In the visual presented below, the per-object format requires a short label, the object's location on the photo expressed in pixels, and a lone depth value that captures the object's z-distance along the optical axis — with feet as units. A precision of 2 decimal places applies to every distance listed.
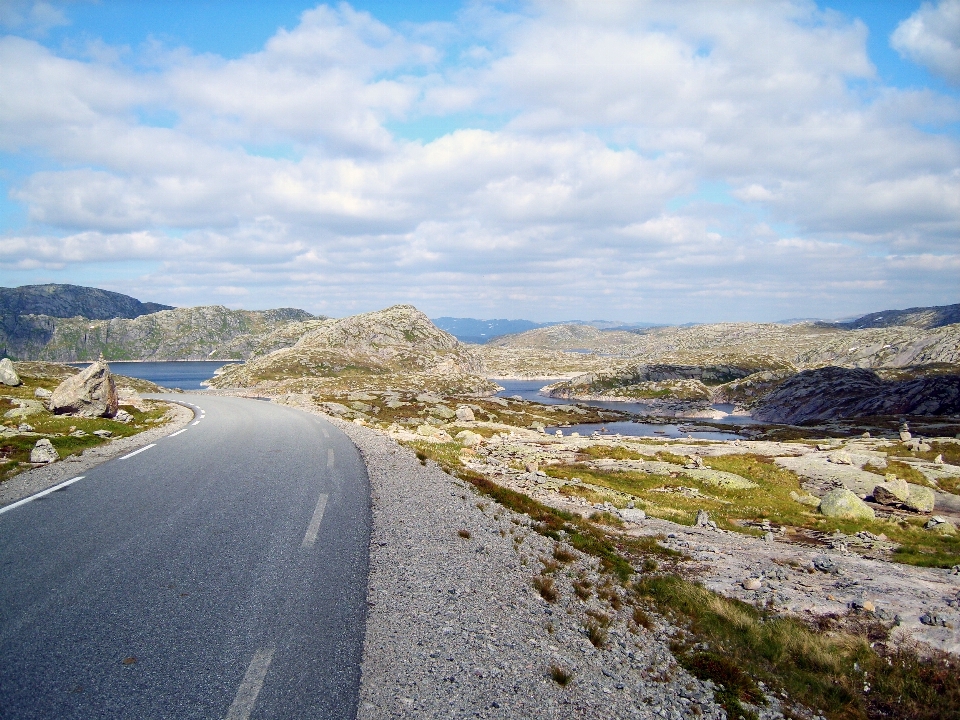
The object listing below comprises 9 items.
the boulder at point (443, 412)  319.88
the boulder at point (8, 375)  190.39
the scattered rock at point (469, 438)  161.53
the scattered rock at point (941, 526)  92.48
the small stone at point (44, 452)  68.85
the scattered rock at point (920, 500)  109.26
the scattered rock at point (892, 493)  111.55
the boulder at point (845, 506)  99.86
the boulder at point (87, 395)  130.62
